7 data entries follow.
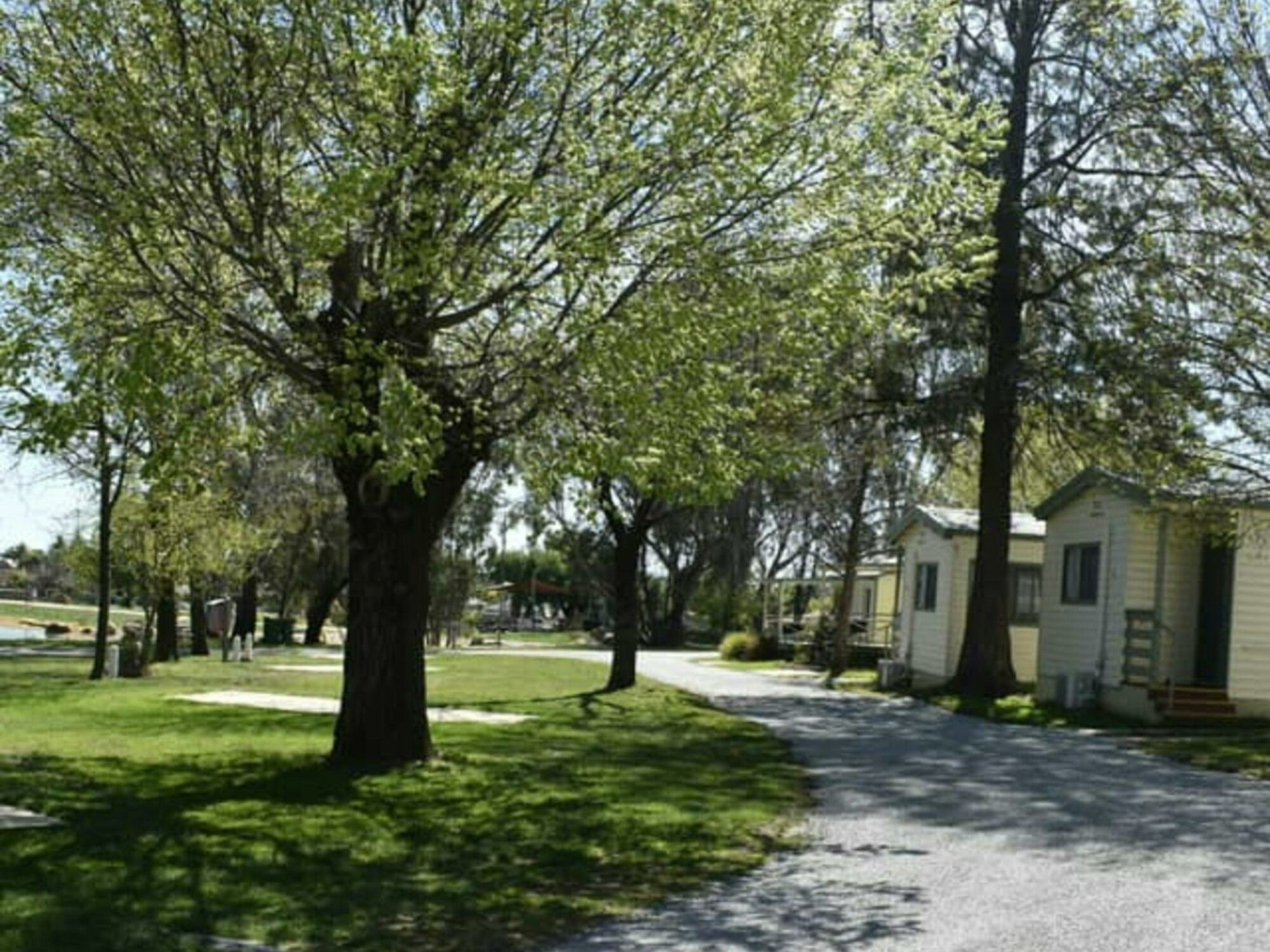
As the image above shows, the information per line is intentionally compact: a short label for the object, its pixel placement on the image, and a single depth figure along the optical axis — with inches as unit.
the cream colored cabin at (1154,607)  853.2
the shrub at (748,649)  1593.3
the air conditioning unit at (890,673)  1168.8
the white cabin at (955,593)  1163.3
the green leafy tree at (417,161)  396.5
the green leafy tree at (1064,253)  737.6
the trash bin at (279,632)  1766.7
